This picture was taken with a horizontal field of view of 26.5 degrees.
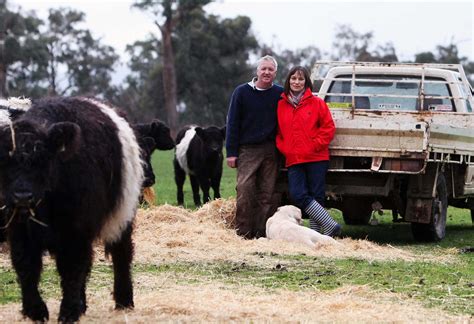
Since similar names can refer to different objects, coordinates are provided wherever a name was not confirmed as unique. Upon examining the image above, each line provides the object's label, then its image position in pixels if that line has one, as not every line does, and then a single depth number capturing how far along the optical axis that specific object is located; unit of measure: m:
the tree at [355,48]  89.94
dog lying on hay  12.71
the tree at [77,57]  80.38
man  13.66
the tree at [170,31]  64.22
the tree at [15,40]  68.66
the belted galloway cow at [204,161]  21.98
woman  13.20
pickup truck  13.35
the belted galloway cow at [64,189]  6.94
